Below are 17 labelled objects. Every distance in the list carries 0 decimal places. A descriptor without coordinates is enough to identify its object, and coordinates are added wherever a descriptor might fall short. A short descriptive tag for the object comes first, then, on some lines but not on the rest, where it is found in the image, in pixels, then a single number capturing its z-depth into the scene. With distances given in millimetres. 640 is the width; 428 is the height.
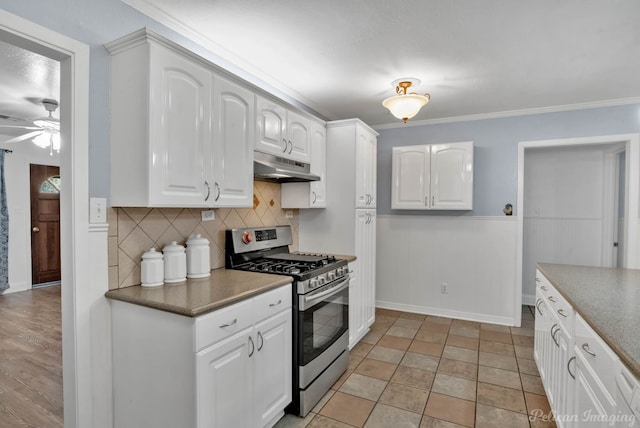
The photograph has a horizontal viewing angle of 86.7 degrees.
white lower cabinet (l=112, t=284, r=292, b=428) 1503
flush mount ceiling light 2678
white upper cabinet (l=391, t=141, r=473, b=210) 3787
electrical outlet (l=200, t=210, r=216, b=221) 2381
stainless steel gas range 2174
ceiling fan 3374
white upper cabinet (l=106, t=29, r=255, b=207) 1647
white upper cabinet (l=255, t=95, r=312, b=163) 2422
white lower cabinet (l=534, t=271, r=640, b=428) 1198
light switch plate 1680
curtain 4895
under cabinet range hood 2357
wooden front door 5375
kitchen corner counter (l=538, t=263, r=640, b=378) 1144
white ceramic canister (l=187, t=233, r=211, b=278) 2096
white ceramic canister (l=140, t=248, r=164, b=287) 1861
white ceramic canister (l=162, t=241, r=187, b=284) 1953
